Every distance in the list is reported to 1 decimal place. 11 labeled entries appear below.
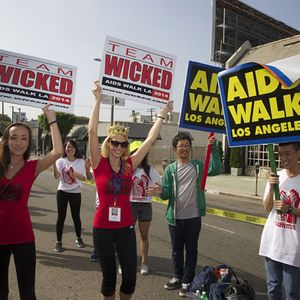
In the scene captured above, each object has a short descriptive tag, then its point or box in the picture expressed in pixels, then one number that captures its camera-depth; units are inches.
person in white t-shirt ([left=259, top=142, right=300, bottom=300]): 97.3
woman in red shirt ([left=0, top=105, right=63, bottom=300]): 97.5
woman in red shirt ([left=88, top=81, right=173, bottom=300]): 106.3
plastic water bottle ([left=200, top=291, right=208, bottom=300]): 121.9
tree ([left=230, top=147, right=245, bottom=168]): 776.2
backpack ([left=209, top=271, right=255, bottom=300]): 113.1
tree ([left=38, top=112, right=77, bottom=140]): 1880.9
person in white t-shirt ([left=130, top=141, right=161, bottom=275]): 164.0
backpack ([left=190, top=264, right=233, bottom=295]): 125.7
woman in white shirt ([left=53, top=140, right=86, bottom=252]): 194.5
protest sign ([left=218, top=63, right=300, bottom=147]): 101.1
